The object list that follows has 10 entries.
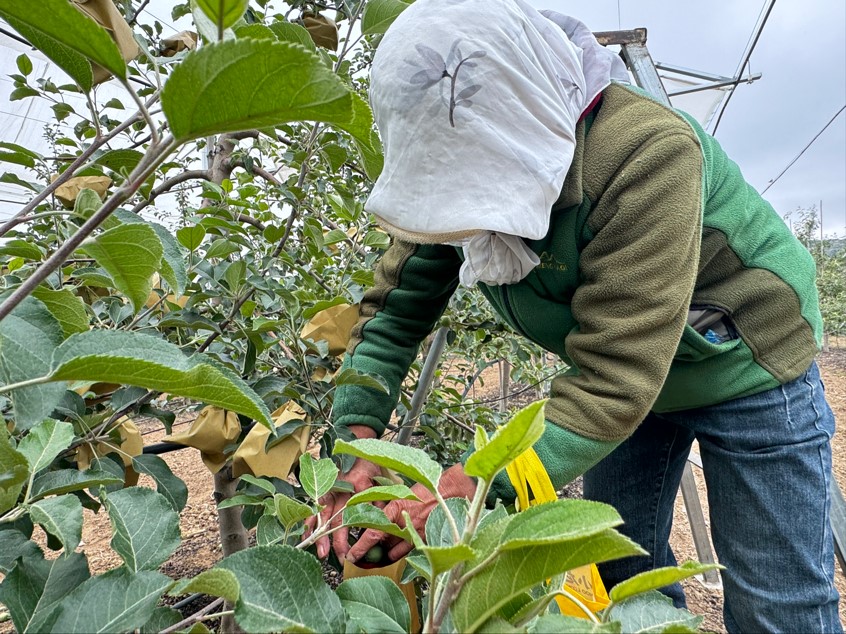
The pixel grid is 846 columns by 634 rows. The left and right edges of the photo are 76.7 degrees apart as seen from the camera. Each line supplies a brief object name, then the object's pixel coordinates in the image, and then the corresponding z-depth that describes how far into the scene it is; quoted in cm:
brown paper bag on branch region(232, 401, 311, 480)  97
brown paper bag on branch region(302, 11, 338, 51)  131
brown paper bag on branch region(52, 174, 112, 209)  125
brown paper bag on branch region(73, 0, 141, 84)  90
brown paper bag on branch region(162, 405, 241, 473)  104
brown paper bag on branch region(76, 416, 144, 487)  95
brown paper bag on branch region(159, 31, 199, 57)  131
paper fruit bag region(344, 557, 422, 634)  74
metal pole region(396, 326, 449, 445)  159
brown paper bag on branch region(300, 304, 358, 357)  126
